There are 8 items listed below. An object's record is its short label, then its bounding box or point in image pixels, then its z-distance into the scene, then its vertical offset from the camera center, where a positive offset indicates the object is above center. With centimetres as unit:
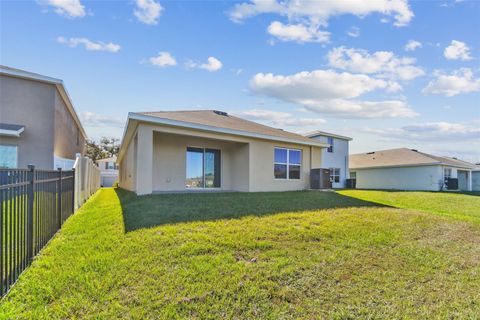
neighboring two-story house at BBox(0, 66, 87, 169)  1253 +217
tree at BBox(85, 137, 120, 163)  5234 +332
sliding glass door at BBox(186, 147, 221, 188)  1316 -12
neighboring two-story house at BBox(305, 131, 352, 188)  2492 +98
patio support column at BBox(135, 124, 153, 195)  999 +15
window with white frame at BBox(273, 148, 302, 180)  1426 +16
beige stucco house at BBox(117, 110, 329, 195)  1130 +56
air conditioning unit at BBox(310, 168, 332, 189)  1504 -65
